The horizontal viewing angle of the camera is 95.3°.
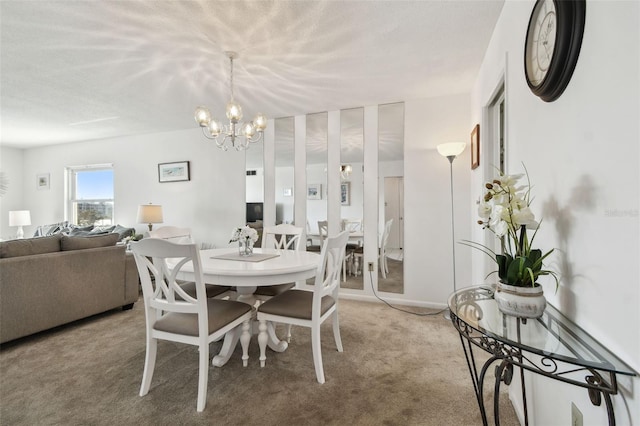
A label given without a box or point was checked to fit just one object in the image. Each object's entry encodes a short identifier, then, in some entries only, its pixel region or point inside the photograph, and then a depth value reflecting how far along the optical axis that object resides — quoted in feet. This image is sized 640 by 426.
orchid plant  3.32
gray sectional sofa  7.60
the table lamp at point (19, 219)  17.24
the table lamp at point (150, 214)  13.91
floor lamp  9.66
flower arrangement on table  7.64
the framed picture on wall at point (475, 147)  8.42
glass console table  2.37
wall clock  3.02
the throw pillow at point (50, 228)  16.97
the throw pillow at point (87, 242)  8.93
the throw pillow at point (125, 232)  15.42
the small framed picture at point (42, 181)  18.90
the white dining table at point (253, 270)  5.75
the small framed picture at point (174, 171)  15.06
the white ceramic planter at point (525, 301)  3.25
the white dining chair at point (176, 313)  4.92
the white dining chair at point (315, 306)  6.00
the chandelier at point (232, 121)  7.76
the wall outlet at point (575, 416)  3.10
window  17.85
